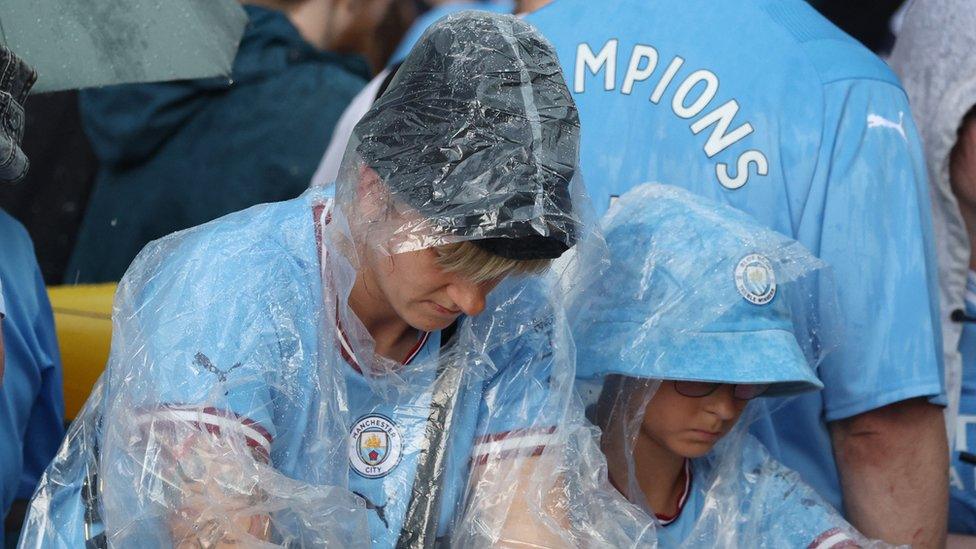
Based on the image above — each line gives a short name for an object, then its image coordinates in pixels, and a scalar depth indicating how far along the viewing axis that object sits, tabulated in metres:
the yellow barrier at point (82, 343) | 5.26
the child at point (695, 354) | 4.34
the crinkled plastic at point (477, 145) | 3.42
